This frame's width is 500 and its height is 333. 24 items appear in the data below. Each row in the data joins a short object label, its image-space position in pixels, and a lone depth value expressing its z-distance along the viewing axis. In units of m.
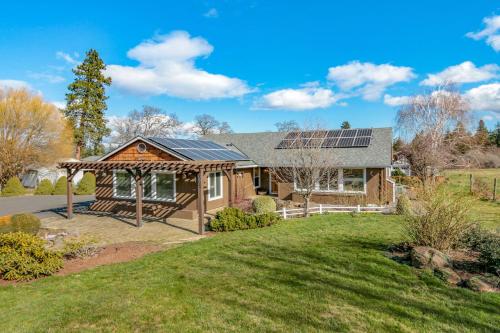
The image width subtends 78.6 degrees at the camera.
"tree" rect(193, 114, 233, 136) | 61.09
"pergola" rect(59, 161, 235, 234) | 12.77
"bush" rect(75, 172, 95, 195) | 27.92
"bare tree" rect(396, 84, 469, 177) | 28.94
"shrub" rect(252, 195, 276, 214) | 15.23
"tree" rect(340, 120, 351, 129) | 68.37
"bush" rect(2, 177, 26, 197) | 27.62
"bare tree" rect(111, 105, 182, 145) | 53.72
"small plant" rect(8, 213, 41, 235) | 12.05
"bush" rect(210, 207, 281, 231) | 12.77
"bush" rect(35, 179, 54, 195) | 27.83
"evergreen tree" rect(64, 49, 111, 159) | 36.94
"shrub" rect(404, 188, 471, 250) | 7.82
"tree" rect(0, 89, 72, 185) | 29.41
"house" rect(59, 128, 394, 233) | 15.57
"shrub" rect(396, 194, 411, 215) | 14.44
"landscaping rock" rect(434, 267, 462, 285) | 6.47
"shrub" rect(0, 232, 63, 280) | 7.87
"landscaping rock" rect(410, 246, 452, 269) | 7.06
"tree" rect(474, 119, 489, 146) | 38.66
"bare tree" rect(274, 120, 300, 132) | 65.34
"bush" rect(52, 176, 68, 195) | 28.03
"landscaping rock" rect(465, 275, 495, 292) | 6.03
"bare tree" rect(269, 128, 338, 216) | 16.22
